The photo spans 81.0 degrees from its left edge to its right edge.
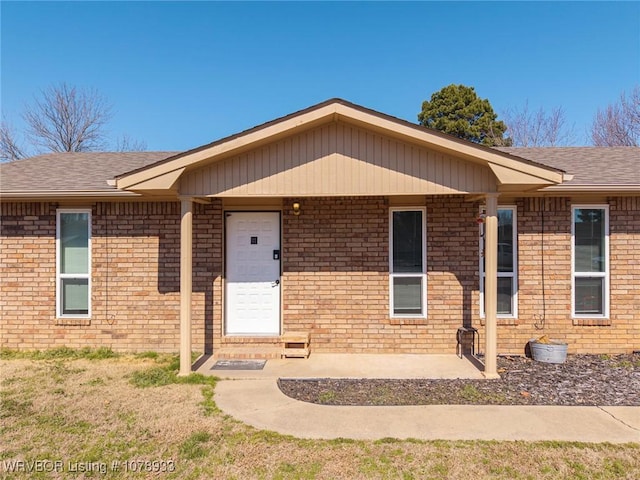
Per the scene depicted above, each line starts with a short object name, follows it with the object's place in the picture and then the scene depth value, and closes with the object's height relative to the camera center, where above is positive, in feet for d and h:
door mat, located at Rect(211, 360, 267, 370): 19.36 -6.49
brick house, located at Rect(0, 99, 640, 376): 21.50 -1.54
